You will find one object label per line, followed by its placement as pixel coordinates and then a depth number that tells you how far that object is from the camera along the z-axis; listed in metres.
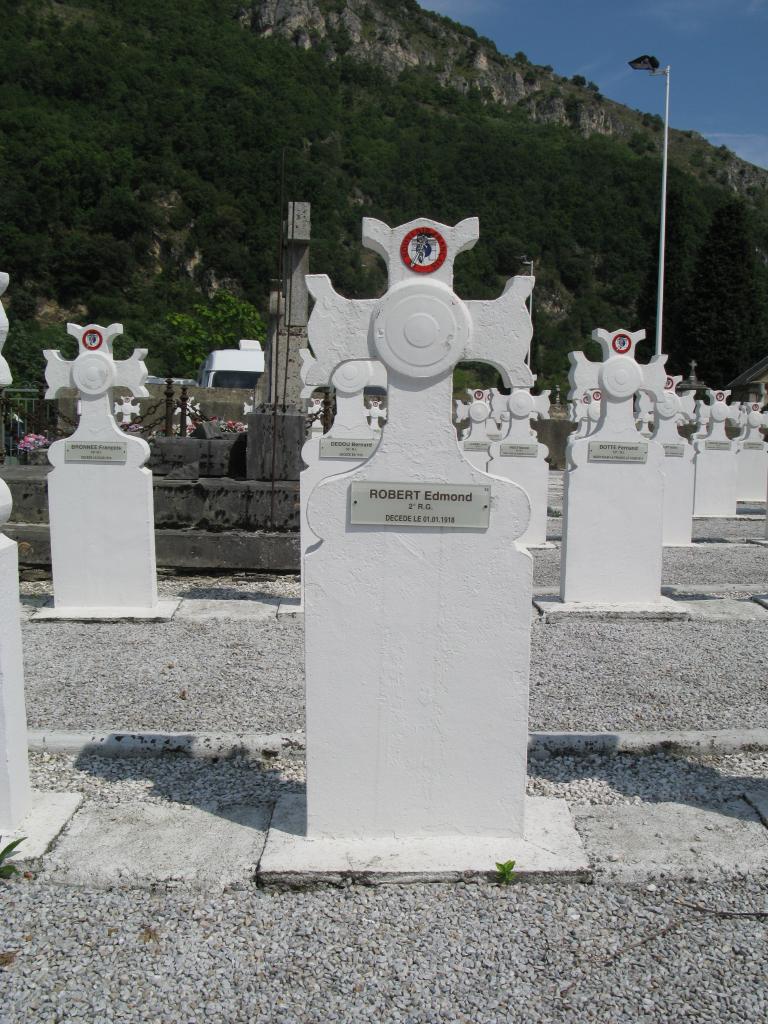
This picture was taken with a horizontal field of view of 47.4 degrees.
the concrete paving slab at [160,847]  3.08
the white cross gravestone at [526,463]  12.29
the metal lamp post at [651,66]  27.47
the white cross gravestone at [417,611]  3.16
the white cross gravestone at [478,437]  14.54
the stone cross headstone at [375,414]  19.12
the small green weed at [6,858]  3.05
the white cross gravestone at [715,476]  16.27
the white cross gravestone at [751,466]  19.47
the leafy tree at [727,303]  50.25
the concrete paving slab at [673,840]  3.18
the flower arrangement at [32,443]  12.33
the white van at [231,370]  22.86
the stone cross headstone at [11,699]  3.24
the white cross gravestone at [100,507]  6.99
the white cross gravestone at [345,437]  7.77
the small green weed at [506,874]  3.06
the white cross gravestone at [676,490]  12.46
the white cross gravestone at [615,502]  7.61
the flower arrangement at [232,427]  13.23
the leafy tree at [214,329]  40.53
